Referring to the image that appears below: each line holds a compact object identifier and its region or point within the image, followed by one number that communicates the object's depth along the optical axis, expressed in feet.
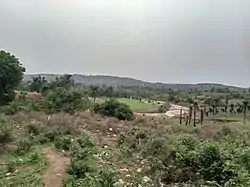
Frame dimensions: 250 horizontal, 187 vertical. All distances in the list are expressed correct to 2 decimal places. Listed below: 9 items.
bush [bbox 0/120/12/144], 21.48
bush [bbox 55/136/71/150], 21.24
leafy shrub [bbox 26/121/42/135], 24.91
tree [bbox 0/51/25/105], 45.23
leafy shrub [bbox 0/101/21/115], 37.44
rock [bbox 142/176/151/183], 15.94
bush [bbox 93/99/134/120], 40.75
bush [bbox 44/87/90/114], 39.78
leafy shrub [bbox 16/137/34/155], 19.97
